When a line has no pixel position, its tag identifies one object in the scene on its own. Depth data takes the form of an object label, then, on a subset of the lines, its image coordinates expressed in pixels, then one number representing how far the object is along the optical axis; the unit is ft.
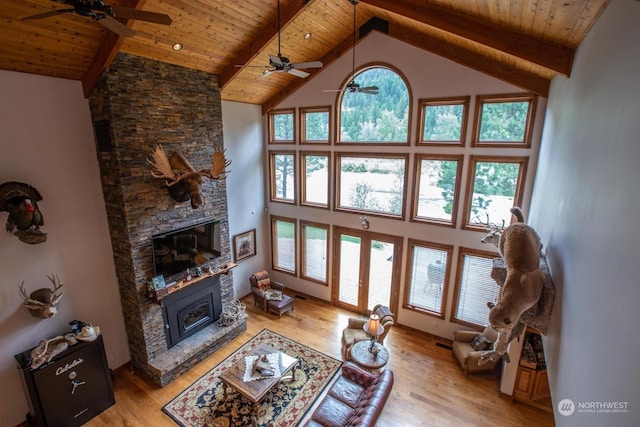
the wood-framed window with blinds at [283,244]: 28.78
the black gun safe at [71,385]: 14.33
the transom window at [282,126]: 26.40
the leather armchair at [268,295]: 25.29
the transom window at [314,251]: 26.86
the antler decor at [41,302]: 14.73
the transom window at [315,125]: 24.65
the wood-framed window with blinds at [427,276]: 21.71
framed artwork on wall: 26.63
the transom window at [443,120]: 19.38
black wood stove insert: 19.60
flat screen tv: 18.44
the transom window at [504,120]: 17.61
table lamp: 17.37
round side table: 17.31
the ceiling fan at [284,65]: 13.85
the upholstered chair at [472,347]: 18.80
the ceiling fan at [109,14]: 8.20
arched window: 21.40
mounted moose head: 16.87
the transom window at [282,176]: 27.44
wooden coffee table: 15.60
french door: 23.67
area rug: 16.05
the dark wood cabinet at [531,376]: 16.56
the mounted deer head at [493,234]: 16.45
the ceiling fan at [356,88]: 17.30
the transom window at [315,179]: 25.61
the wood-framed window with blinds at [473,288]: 20.31
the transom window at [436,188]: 20.33
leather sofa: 12.87
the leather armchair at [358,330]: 19.81
